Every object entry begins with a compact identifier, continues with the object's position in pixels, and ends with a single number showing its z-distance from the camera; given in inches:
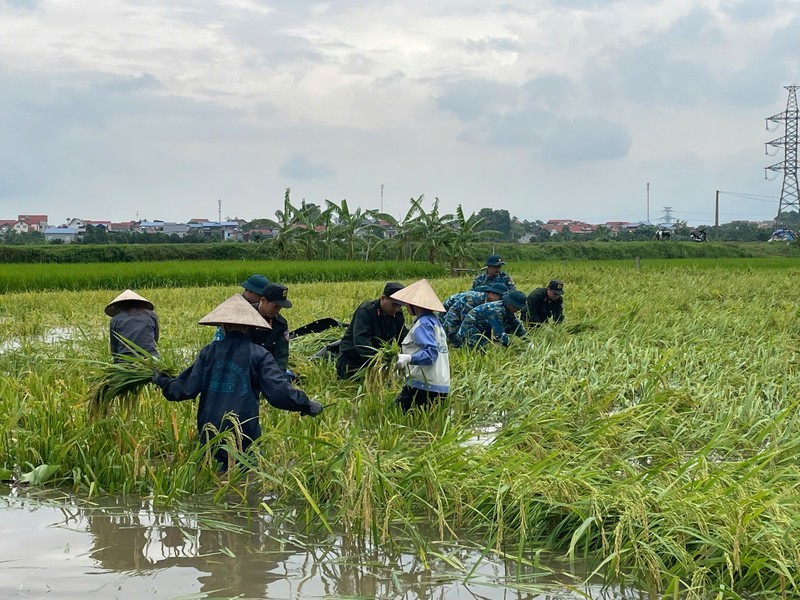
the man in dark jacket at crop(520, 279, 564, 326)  382.3
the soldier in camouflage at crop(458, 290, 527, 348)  318.7
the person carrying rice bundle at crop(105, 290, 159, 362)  240.7
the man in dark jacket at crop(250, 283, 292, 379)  216.7
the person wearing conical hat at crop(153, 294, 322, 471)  177.3
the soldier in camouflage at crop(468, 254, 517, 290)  400.5
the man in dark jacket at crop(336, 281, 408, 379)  250.1
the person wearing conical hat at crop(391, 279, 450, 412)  222.1
